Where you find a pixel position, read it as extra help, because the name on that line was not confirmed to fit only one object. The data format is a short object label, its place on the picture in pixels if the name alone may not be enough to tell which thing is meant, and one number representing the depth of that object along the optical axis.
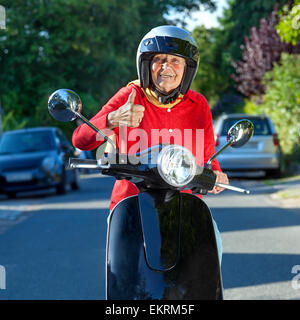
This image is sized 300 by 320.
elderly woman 3.34
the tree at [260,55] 29.95
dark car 14.91
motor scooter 3.00
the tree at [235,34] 38.94
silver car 17.39
